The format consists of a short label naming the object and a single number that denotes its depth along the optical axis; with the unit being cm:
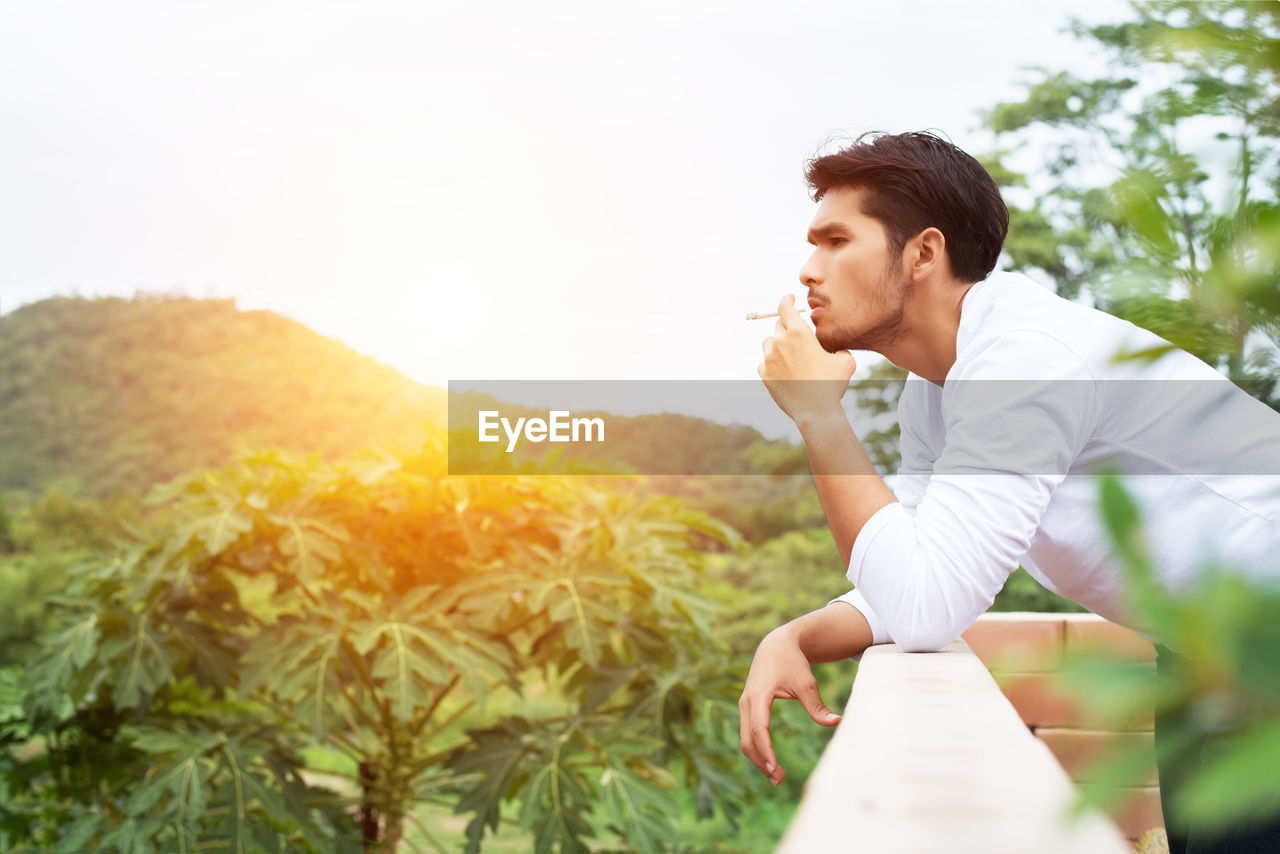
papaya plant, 216
